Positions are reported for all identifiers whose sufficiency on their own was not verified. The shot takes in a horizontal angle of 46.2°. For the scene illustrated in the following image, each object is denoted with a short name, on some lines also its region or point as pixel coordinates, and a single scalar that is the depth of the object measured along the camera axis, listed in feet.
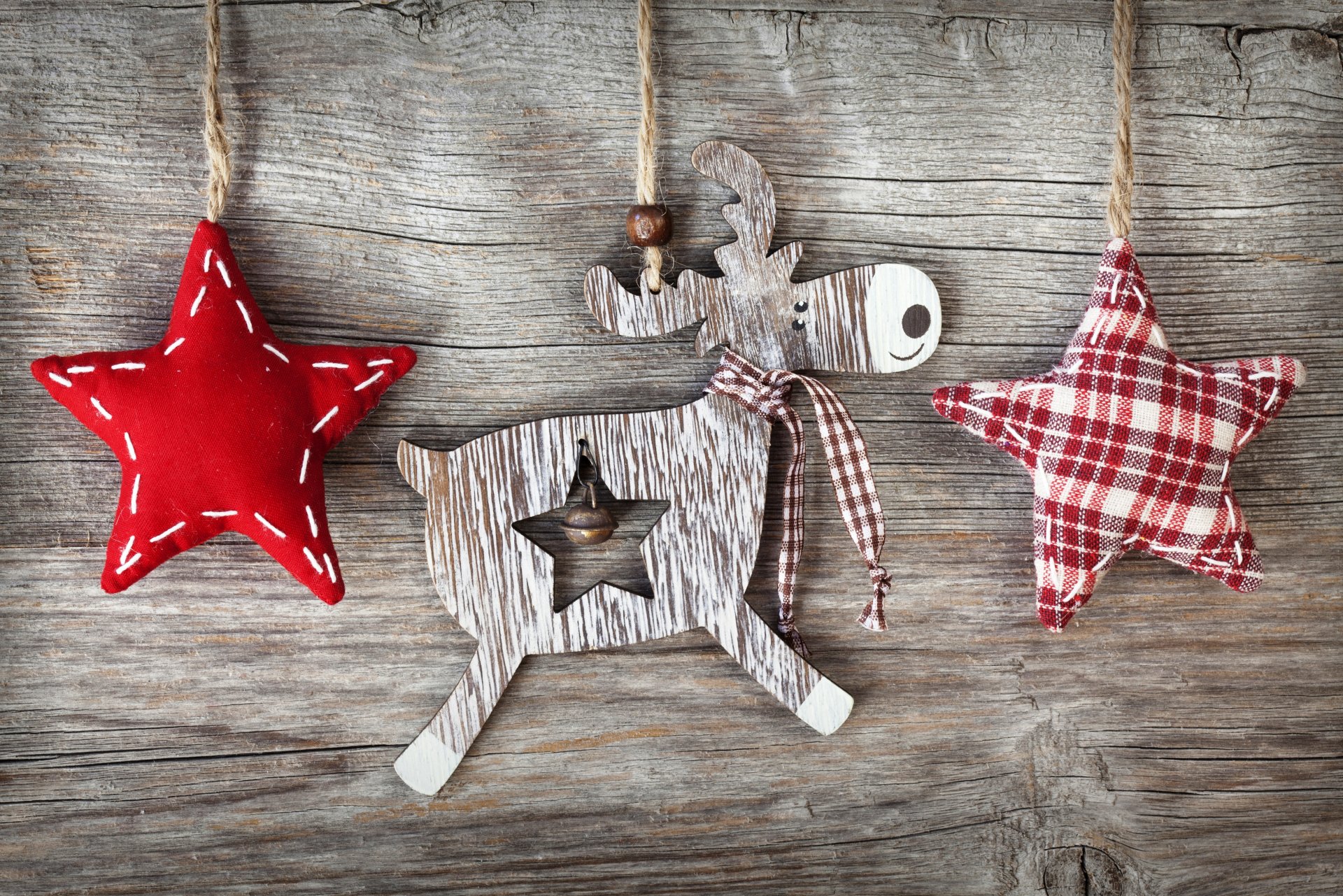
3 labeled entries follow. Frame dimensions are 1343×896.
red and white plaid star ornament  1.21
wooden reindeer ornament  1.22
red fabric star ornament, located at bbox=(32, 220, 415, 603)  1.15
